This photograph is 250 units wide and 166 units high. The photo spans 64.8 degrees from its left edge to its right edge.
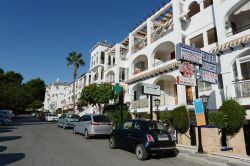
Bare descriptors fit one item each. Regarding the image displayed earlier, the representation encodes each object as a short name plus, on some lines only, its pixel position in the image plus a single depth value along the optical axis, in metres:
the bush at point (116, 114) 23.56
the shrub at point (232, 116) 11.91
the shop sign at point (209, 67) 11.05
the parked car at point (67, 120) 23.02
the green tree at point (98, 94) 25.56
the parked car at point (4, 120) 25.83
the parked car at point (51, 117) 38.41
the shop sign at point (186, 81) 9.88
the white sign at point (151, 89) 14.26
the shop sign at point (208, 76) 10.84
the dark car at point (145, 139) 8.68
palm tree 42.44
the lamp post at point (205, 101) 11.41
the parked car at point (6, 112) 27.03
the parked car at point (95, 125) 14.92
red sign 10.17
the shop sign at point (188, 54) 10.02
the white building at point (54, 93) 85.71
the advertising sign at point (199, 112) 9.95
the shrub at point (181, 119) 14.36
